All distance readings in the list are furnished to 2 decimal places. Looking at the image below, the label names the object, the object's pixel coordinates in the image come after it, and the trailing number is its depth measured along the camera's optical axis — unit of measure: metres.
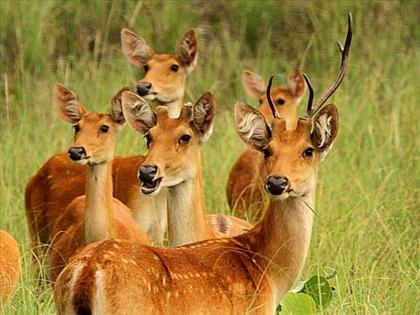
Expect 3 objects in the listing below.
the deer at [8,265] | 15.34
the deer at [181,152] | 15.29
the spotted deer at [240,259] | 11.70
